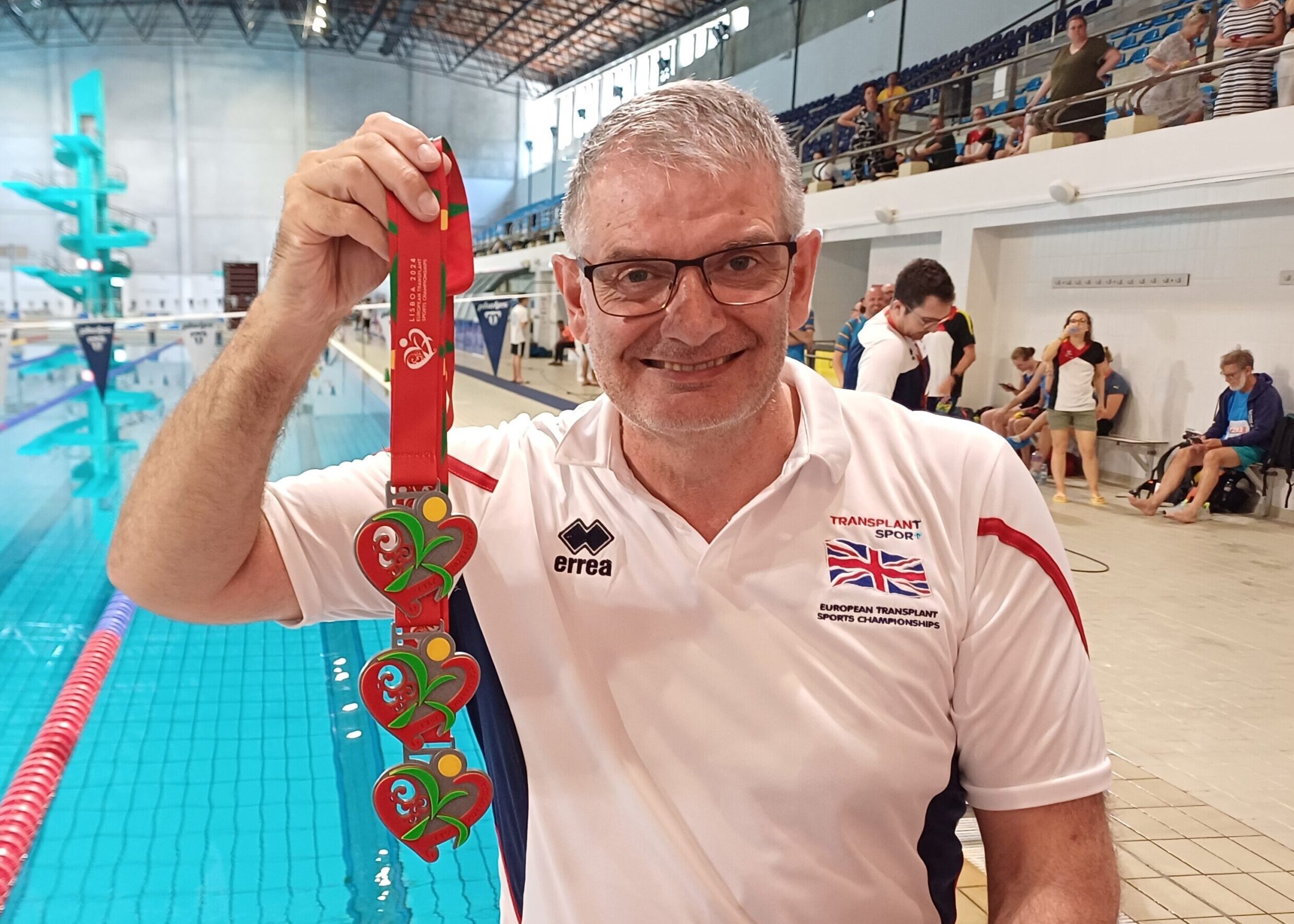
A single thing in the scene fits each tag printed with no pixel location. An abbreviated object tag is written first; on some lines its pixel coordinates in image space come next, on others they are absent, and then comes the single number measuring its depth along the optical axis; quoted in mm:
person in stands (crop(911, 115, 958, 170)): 10328
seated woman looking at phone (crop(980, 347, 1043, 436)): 8594
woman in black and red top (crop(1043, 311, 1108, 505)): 7328
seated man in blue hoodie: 6906
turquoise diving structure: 23062
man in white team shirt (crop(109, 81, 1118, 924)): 1074
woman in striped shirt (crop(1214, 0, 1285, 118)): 6691
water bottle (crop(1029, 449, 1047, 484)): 8453
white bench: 8203
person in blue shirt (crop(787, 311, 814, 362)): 5465
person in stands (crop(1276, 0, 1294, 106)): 6363
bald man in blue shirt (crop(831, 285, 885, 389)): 4898
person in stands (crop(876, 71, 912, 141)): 11766
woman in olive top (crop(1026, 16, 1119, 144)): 8367
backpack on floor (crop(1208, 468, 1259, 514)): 7199
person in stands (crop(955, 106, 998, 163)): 9812
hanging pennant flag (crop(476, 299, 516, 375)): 12305
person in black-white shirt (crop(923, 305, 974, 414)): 5836
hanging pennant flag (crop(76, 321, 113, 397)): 9953
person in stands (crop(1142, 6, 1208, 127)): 7449
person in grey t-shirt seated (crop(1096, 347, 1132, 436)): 8531
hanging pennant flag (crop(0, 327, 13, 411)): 8555
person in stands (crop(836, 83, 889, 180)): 11664
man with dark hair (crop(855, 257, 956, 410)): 4094
